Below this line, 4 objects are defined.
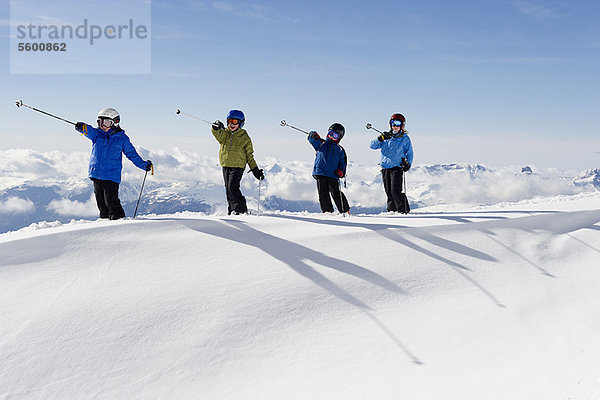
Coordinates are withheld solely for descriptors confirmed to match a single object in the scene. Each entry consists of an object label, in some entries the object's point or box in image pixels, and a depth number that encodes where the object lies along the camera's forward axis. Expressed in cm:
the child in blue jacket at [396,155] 970
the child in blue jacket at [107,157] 741
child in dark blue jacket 945
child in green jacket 867
